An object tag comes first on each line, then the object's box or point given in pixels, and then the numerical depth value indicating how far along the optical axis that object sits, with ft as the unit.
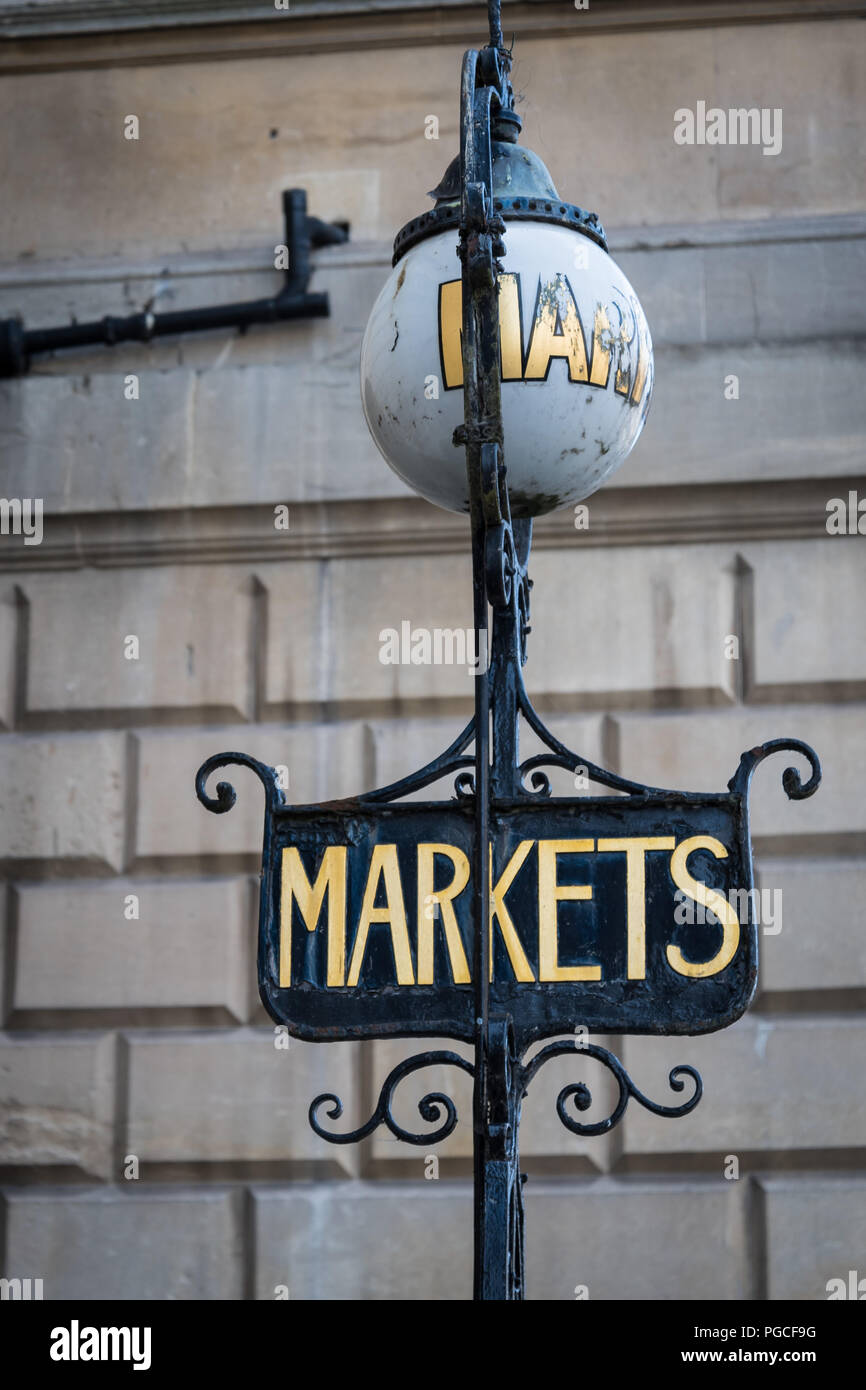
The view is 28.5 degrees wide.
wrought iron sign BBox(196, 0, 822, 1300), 8.98
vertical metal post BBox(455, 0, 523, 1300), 8.74
